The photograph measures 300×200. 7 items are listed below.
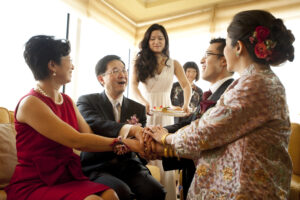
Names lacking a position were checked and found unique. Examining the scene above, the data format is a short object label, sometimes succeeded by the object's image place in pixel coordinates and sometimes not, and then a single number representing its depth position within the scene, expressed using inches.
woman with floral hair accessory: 46.4
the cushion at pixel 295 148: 110.0
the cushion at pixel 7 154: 64.6
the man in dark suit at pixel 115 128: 69.6
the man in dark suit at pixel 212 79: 67.2
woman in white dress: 118.9
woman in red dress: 53.3
